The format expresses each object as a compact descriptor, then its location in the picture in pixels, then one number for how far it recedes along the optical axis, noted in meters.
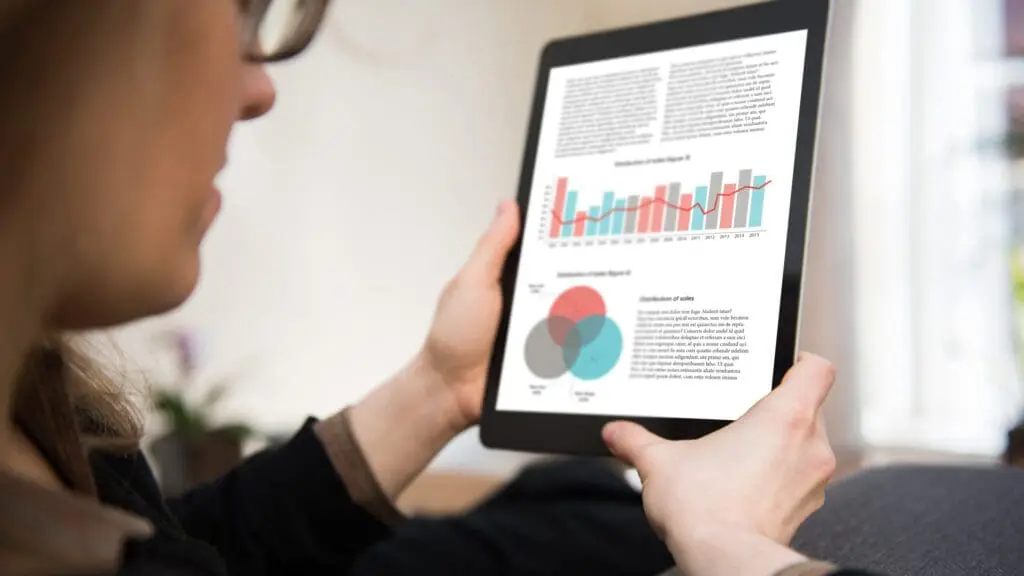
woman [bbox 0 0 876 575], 0.45
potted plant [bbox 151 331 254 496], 1.99
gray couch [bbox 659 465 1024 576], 0.61
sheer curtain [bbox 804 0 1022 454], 1.96
